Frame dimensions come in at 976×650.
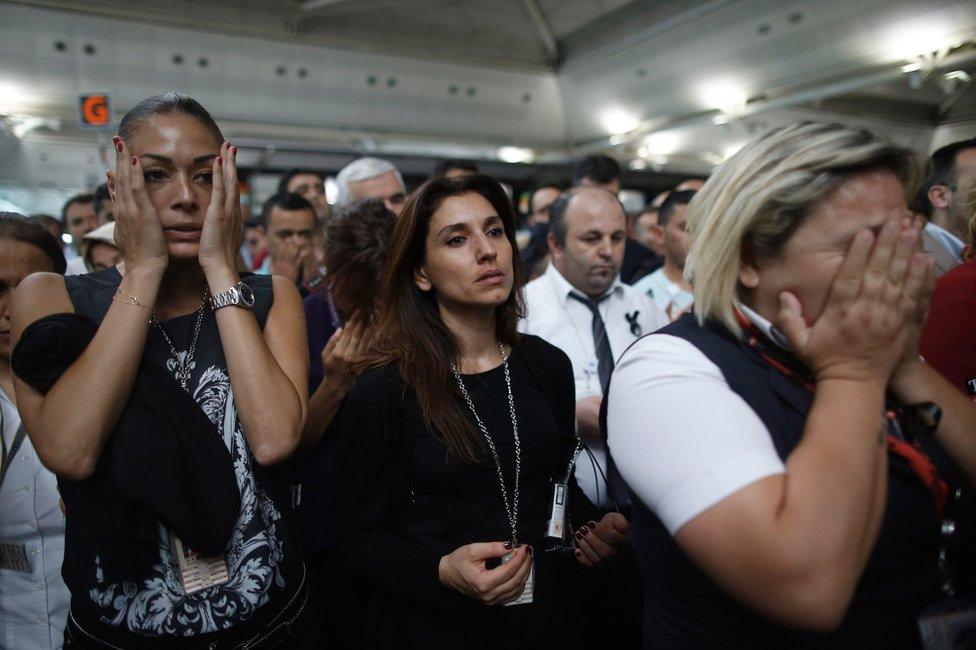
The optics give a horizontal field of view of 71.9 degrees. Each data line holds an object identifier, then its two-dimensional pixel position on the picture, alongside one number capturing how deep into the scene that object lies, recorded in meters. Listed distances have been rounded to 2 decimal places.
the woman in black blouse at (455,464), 1.71
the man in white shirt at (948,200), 2.76
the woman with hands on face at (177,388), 1.34
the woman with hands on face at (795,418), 0.97
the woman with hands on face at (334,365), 2.21
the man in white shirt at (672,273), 4.23
